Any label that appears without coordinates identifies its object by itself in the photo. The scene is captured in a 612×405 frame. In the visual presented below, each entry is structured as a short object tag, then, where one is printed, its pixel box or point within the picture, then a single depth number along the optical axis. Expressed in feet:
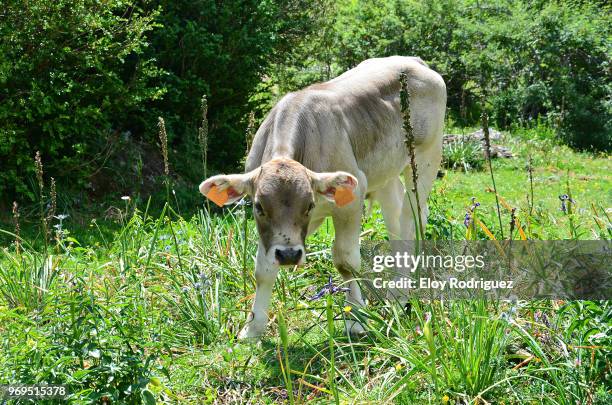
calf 16.61
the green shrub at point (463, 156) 43.91
